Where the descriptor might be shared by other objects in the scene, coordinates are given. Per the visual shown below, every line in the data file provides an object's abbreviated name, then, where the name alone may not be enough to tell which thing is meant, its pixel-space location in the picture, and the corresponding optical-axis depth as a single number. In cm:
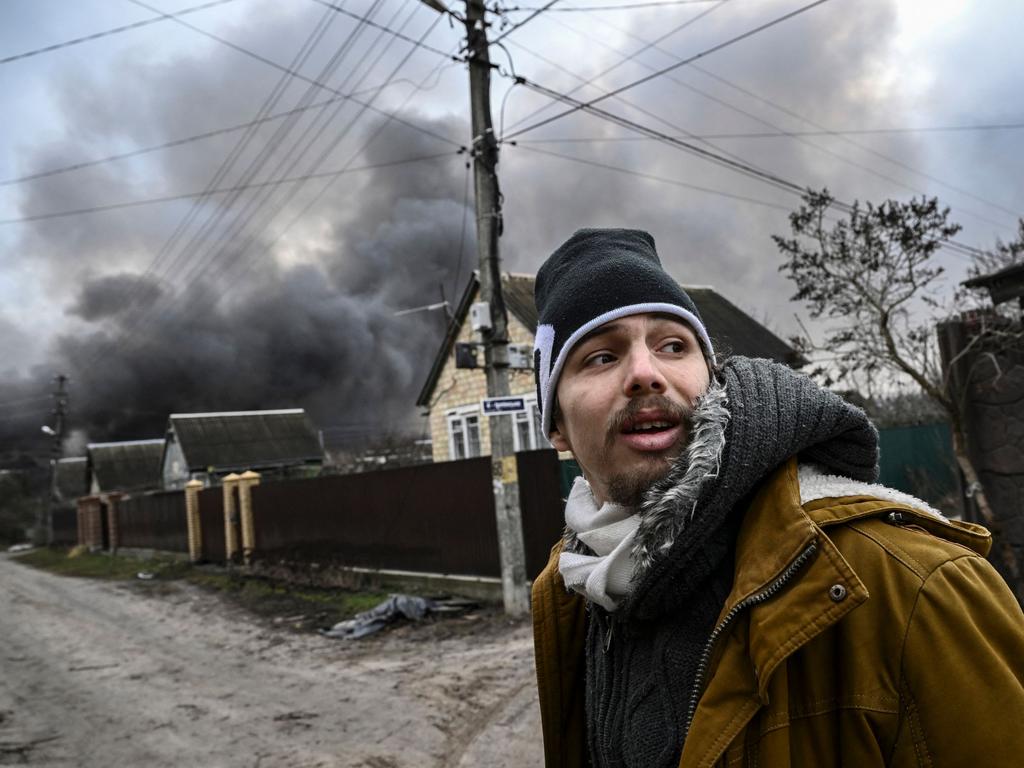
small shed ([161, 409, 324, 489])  3662
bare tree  665
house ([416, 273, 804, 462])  1784
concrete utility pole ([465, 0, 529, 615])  870
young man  99
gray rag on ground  867
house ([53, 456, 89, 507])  5450
